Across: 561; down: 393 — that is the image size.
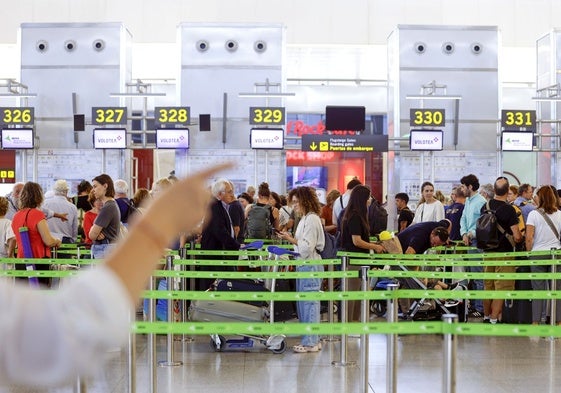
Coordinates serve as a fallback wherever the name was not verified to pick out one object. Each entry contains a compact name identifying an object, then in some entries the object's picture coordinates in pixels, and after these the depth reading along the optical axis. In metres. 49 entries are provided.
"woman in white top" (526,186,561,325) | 11.25
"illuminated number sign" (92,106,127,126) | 21.92
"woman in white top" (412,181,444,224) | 13.66
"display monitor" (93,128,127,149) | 21.98
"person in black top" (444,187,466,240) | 13.71
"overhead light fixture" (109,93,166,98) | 21.38
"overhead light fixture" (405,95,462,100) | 21.07
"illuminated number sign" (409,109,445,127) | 21.72
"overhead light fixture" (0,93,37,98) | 21.37
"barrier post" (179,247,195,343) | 10.23
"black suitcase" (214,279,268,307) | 9.40
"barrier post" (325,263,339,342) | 9.63
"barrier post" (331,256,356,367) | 8.75
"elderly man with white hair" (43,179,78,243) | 11.69
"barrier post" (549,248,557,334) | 10.21
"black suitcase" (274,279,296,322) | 10.00
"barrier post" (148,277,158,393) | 6.54
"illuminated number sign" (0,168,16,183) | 28.58
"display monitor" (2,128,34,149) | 22.22
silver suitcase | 9.41
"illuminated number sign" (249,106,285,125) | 21.83
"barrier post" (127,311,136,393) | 6.03
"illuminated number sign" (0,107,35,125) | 22.17
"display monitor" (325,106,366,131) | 22.33
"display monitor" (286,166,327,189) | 29.67
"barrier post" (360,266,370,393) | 6.68
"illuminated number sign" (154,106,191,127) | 21.92
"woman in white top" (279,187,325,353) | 9.72
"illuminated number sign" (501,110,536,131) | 22.42
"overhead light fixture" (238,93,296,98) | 21.28
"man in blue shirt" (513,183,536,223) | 12.93
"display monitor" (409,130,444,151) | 21.67
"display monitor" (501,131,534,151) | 22.42
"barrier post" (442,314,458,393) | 4.61
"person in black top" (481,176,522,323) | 11.54
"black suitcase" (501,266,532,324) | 11.40
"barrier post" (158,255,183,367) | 8.74
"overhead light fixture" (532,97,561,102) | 21.85
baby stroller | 10.82
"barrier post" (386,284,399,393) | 5.89
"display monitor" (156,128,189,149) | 22.20
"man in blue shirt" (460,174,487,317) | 12.48
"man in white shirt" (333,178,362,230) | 13.30
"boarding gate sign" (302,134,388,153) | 22.20
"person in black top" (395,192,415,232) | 15.73
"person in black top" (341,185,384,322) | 10.80
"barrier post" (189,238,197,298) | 11.09
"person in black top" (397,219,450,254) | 11.41
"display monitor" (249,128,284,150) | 21.92
